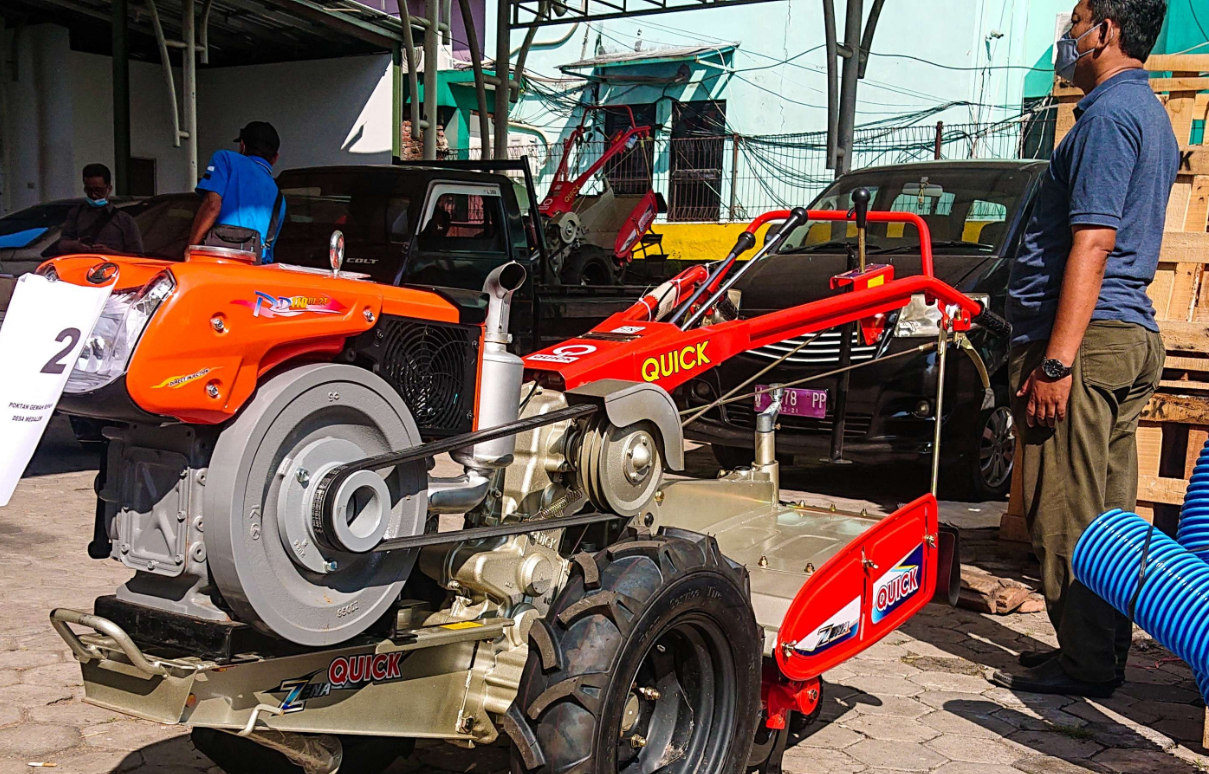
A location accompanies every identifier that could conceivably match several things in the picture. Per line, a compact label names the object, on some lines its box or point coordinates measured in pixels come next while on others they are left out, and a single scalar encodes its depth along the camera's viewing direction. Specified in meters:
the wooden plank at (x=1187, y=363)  4.87
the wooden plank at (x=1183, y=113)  5.12
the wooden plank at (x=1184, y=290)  5.04
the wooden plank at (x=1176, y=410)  4.81
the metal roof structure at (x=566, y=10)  12.21
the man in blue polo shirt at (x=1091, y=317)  3.87
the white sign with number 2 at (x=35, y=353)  2.05
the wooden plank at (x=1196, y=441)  4.82
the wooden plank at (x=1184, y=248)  4.97
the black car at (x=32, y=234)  8.43
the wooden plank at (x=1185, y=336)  4.86
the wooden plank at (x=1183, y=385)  4.87
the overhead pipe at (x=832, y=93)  8.53
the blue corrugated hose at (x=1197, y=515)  3.56
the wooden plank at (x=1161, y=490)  4.91
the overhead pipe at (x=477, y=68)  12.04
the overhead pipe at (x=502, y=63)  11.64
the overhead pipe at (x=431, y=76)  11.66
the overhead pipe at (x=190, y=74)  12.57
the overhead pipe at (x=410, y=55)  12.39
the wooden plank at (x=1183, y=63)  5.25
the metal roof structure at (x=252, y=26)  15.19
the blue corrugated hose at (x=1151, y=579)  3.18
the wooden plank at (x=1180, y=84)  5.16
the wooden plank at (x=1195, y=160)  5.04
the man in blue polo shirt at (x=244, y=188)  5.84
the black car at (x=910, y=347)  6.61
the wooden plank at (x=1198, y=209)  5.04
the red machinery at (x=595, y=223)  12.33
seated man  8.55
